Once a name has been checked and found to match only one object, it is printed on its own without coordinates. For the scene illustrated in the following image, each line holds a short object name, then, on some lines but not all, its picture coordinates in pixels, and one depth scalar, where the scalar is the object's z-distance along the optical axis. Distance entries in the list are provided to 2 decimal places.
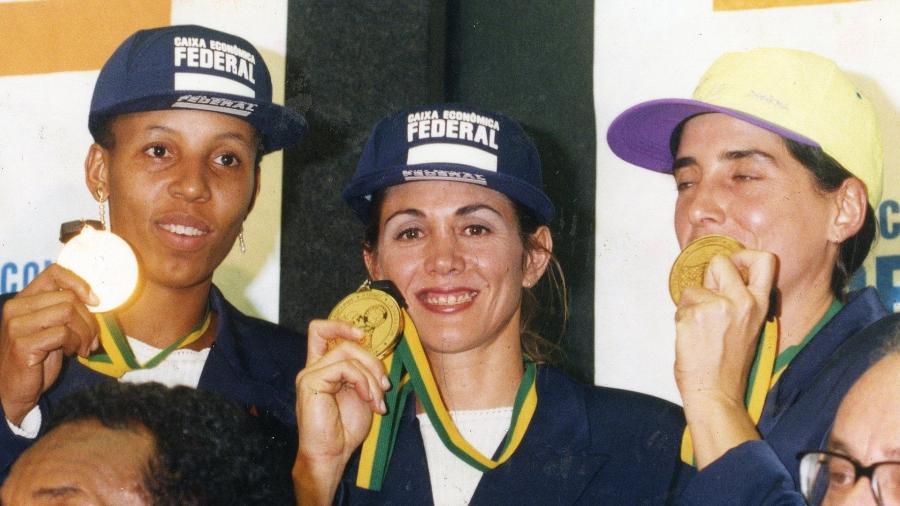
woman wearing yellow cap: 2.22
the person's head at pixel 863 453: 1.84
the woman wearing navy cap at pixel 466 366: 2.58
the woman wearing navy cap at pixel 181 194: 2.84
